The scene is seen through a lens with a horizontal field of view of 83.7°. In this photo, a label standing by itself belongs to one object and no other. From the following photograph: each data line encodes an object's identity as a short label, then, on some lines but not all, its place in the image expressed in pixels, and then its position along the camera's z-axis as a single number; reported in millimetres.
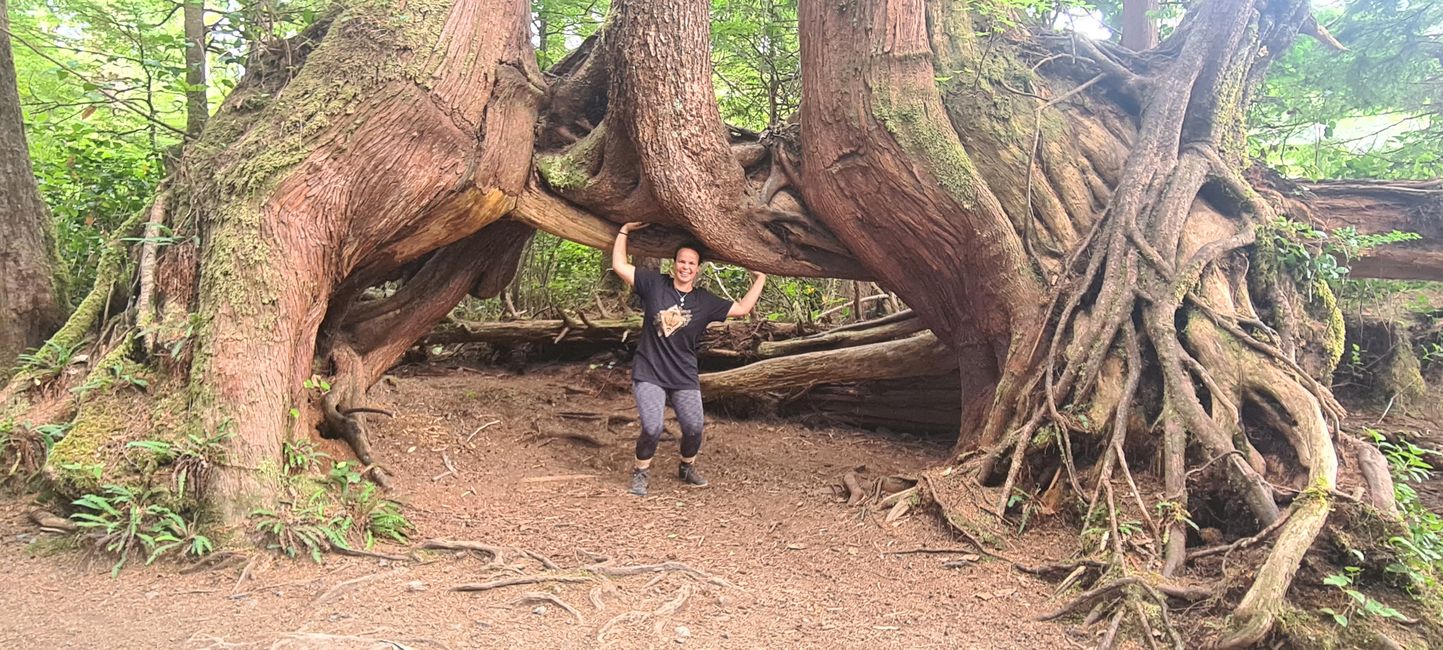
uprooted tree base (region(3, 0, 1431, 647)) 4109
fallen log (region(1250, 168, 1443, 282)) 6008
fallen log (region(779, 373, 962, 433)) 7898
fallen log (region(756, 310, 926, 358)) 7973
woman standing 5684
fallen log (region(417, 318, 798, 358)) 9000
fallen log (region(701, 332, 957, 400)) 7500
